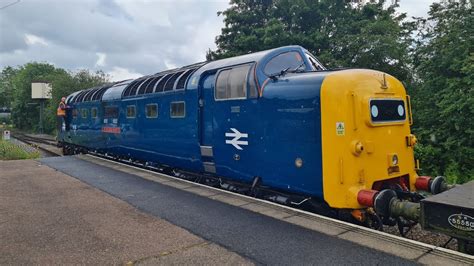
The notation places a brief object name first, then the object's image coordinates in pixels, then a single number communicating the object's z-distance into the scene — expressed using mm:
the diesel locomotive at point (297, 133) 5734
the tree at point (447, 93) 11078
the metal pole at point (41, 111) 54819
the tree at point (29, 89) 42500
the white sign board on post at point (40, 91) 55212
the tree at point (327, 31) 16203
